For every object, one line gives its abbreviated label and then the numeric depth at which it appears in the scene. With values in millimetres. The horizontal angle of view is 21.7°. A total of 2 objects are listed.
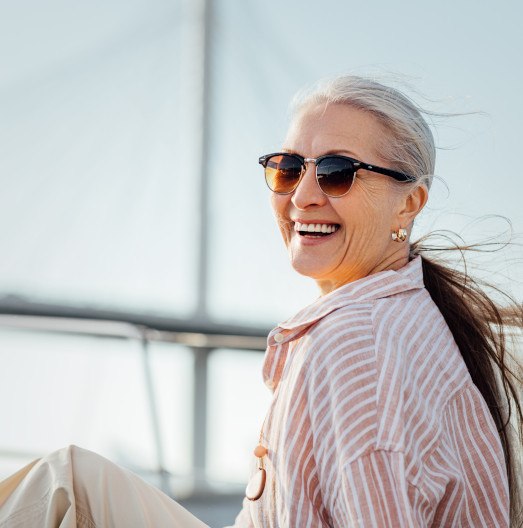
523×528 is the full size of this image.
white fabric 1360
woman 1225
